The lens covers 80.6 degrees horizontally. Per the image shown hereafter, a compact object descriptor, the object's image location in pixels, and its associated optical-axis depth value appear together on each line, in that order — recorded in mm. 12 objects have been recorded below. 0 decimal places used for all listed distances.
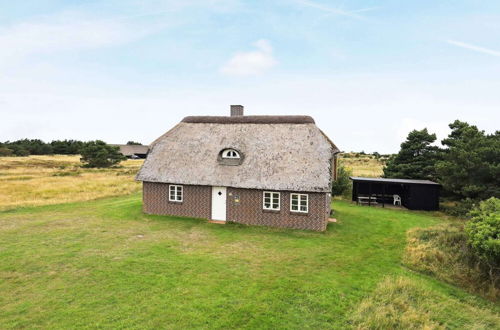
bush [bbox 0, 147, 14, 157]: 87625
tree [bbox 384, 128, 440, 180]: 29109
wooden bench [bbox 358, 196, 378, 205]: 27391
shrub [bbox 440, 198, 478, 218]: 21250
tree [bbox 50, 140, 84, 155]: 105050
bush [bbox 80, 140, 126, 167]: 63344
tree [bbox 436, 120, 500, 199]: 20766
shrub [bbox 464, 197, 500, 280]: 10836
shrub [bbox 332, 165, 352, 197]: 31141
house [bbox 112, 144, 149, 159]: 99562
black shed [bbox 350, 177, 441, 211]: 24766
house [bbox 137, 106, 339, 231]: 18312
